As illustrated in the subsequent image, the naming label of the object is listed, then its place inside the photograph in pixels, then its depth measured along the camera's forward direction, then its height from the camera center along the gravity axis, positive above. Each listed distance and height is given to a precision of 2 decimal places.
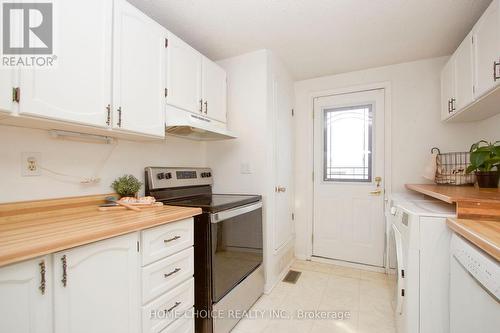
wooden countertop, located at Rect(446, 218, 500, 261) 0.84 -0.28
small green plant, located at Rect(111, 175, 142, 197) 1.62 -0.14
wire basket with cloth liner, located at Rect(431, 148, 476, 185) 2.10 -0.03
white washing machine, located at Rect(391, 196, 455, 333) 1.28 -0.59
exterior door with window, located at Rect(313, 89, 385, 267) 2.70 -0.14
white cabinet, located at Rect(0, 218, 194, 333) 0.77 -0.50
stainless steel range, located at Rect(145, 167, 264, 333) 1.48 -0.55
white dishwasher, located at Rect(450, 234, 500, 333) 0.82 -0.50
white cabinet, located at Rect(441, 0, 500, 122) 1.38 +0.65
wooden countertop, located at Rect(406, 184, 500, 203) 1.27 -0.18
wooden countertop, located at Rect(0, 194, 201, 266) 0.79 -0.26
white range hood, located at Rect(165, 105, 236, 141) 1.68 +0.30
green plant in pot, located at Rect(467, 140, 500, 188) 1.75 +0.01
